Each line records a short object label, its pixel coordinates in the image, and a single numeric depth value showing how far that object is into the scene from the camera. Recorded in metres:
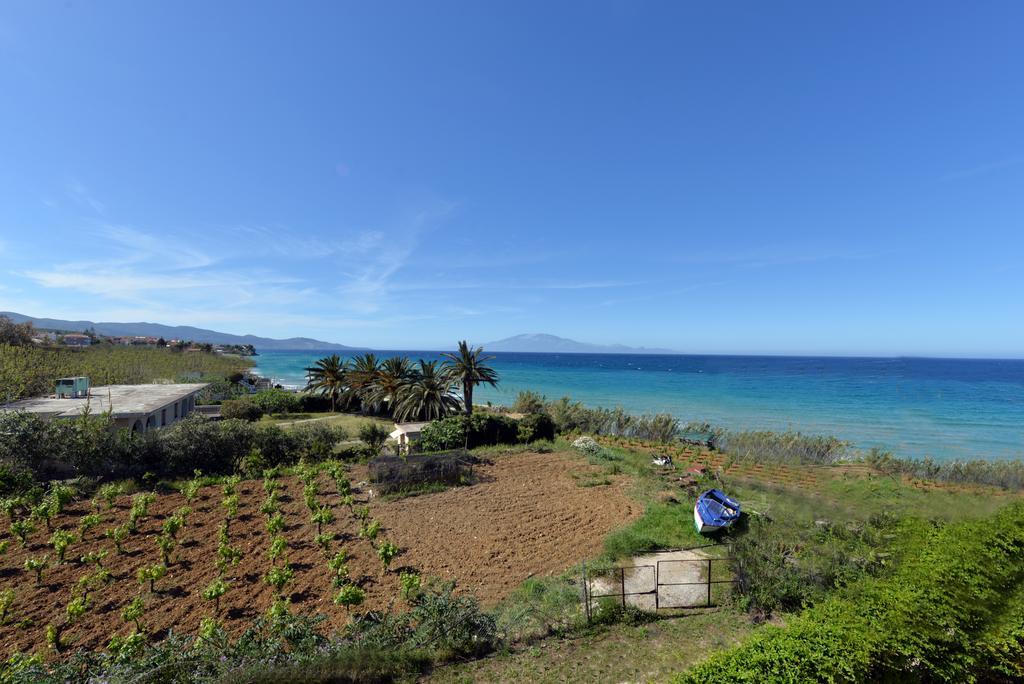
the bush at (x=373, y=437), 22.14
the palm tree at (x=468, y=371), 32.44
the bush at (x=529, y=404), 37.34
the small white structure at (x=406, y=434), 23.89
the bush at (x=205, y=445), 17.55
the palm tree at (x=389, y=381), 38.16
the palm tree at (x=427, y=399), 33.44
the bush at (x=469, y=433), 24.03
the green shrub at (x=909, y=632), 4.96
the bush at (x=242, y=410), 34.44
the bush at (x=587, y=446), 23.77
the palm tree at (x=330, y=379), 42.06
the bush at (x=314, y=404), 41.09
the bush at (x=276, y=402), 38.19
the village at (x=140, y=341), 58.26
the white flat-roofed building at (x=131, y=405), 20.58
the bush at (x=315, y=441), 20.47
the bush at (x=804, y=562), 8.84
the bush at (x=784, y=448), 23.78
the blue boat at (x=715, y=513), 12.68
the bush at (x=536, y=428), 26.22
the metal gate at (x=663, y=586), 9.16
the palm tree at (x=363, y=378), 40.81
